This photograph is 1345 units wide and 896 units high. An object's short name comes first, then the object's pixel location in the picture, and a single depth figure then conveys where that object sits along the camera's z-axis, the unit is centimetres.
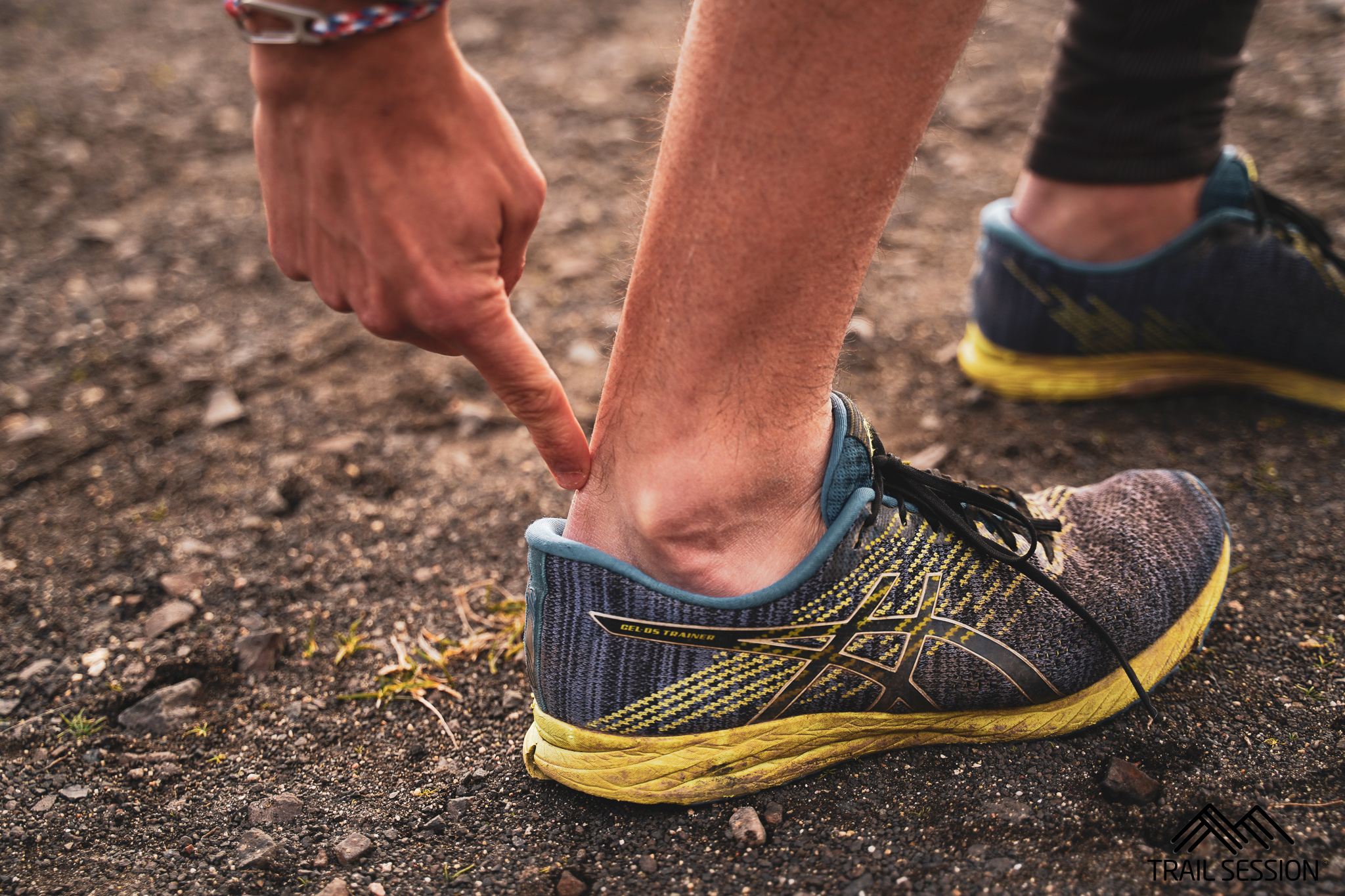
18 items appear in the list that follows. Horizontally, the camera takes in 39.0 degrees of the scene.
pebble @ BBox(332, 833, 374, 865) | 69
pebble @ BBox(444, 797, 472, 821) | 71
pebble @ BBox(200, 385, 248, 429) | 94
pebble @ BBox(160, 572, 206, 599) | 82
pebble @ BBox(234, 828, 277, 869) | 69
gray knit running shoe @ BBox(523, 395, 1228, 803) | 68
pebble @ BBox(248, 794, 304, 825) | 71
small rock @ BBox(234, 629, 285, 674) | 78
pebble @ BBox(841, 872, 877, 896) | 66
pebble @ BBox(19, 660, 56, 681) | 77
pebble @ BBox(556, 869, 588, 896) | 67
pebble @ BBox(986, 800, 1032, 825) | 68
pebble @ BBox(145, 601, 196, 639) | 79
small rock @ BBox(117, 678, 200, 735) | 75
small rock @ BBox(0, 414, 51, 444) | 93
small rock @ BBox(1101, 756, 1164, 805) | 68
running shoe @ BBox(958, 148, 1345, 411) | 85
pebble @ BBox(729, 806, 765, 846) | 68
